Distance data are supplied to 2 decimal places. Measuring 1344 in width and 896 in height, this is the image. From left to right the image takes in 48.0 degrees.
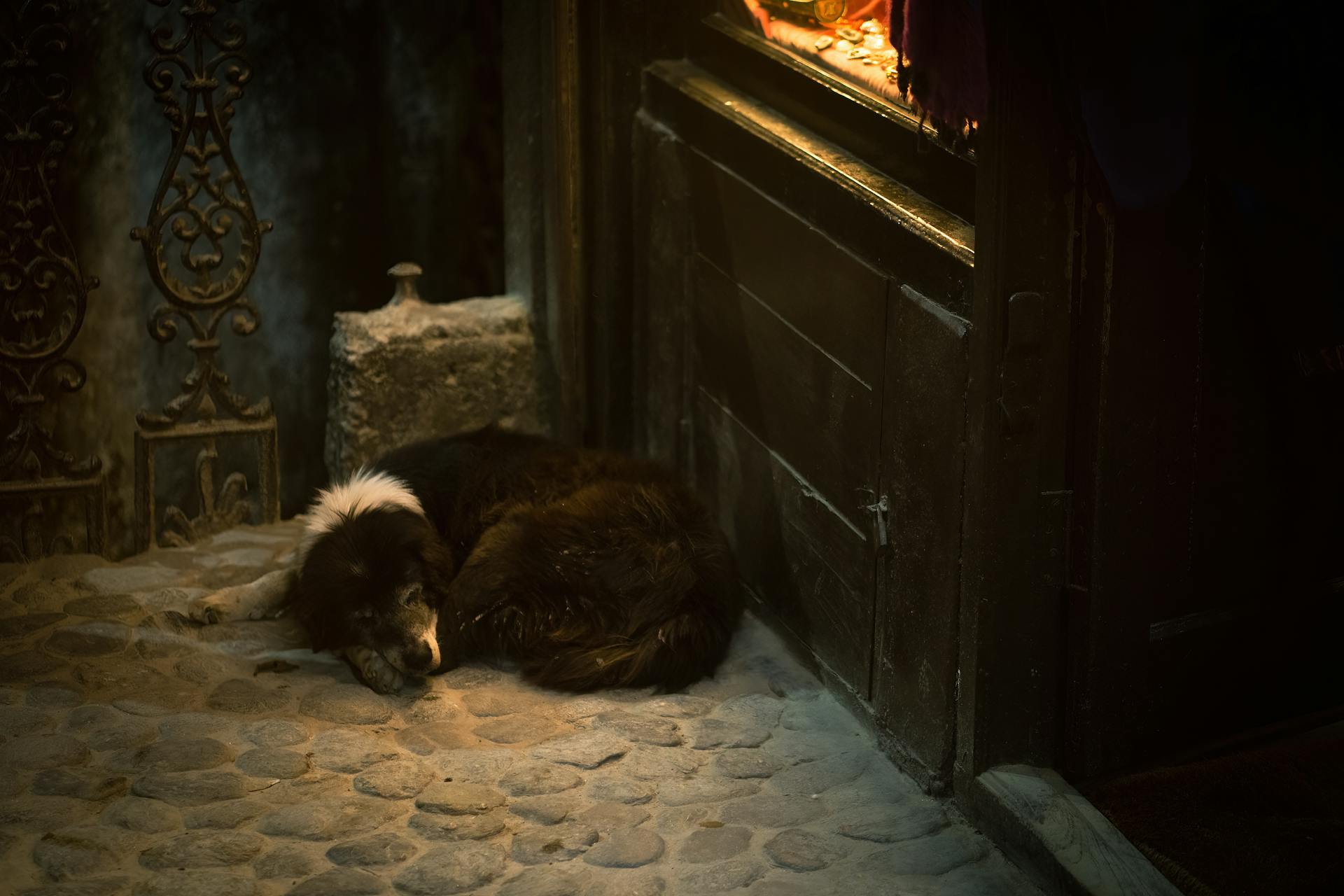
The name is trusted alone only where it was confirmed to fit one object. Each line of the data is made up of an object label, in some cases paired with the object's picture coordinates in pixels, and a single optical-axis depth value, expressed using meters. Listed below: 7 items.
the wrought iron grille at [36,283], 5.07
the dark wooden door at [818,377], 3.84
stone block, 5.59
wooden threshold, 3.39
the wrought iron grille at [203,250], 5.29
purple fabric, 3.40
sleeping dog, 4.51
